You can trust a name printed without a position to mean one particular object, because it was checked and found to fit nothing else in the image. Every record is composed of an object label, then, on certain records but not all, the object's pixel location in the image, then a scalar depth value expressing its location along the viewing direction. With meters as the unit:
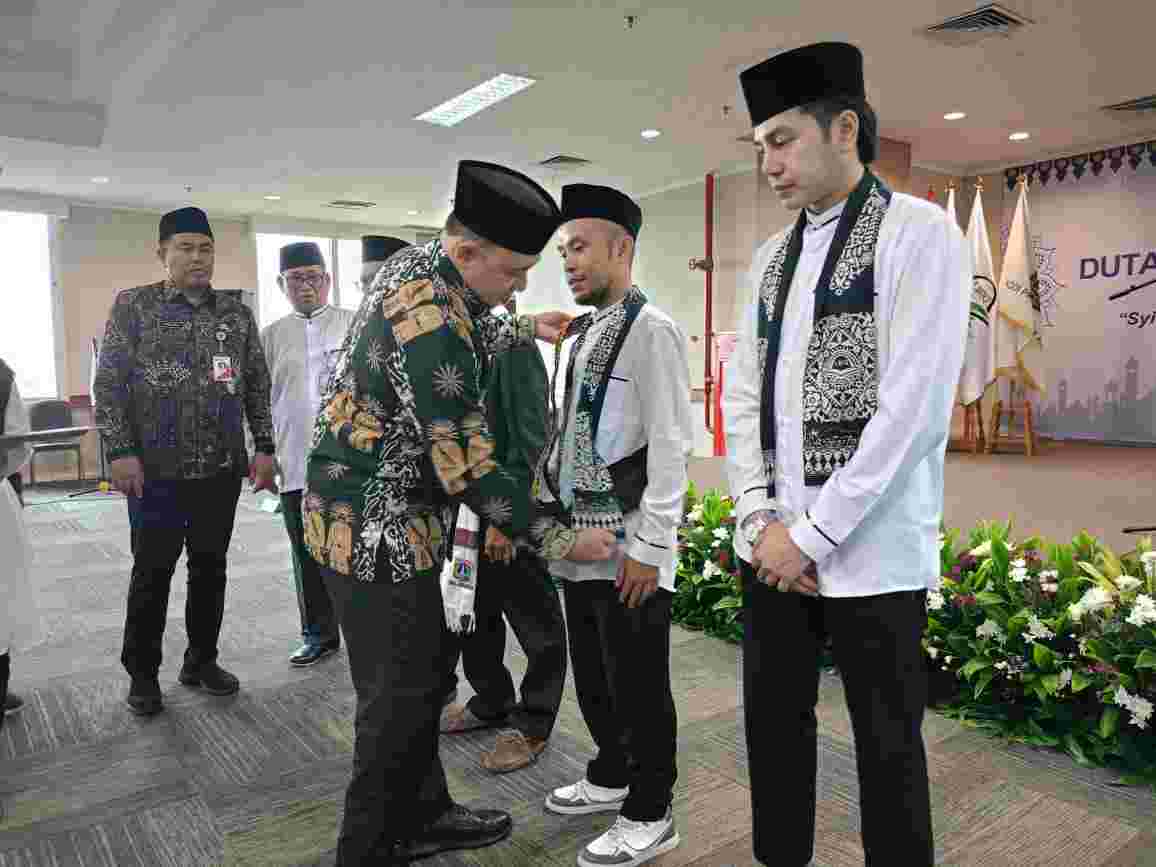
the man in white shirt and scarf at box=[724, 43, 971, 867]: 1.19
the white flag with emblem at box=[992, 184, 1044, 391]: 6.66
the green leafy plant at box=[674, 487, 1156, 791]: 2.15
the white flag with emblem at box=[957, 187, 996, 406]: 6.58
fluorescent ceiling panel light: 5.90
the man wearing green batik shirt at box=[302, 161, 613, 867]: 1.27
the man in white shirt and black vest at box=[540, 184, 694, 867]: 1.69
